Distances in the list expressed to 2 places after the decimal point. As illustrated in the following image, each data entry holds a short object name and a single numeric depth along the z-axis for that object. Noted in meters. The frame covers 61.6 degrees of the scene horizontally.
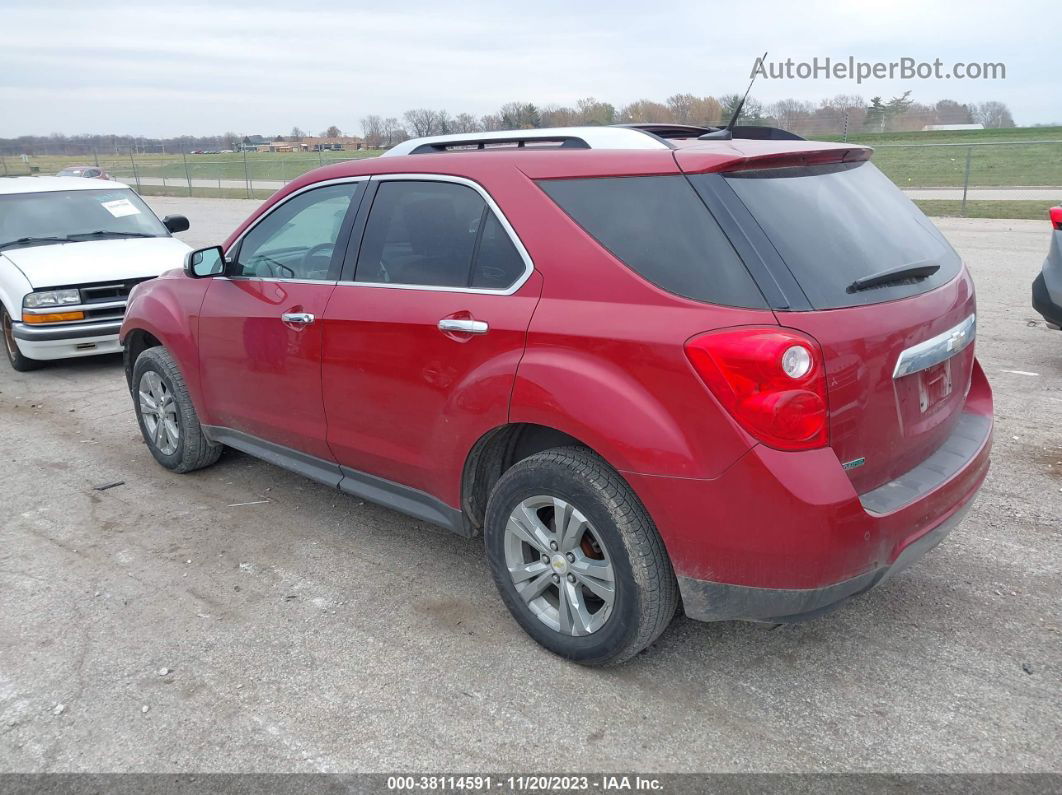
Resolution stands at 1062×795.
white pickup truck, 7.70
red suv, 2.71
